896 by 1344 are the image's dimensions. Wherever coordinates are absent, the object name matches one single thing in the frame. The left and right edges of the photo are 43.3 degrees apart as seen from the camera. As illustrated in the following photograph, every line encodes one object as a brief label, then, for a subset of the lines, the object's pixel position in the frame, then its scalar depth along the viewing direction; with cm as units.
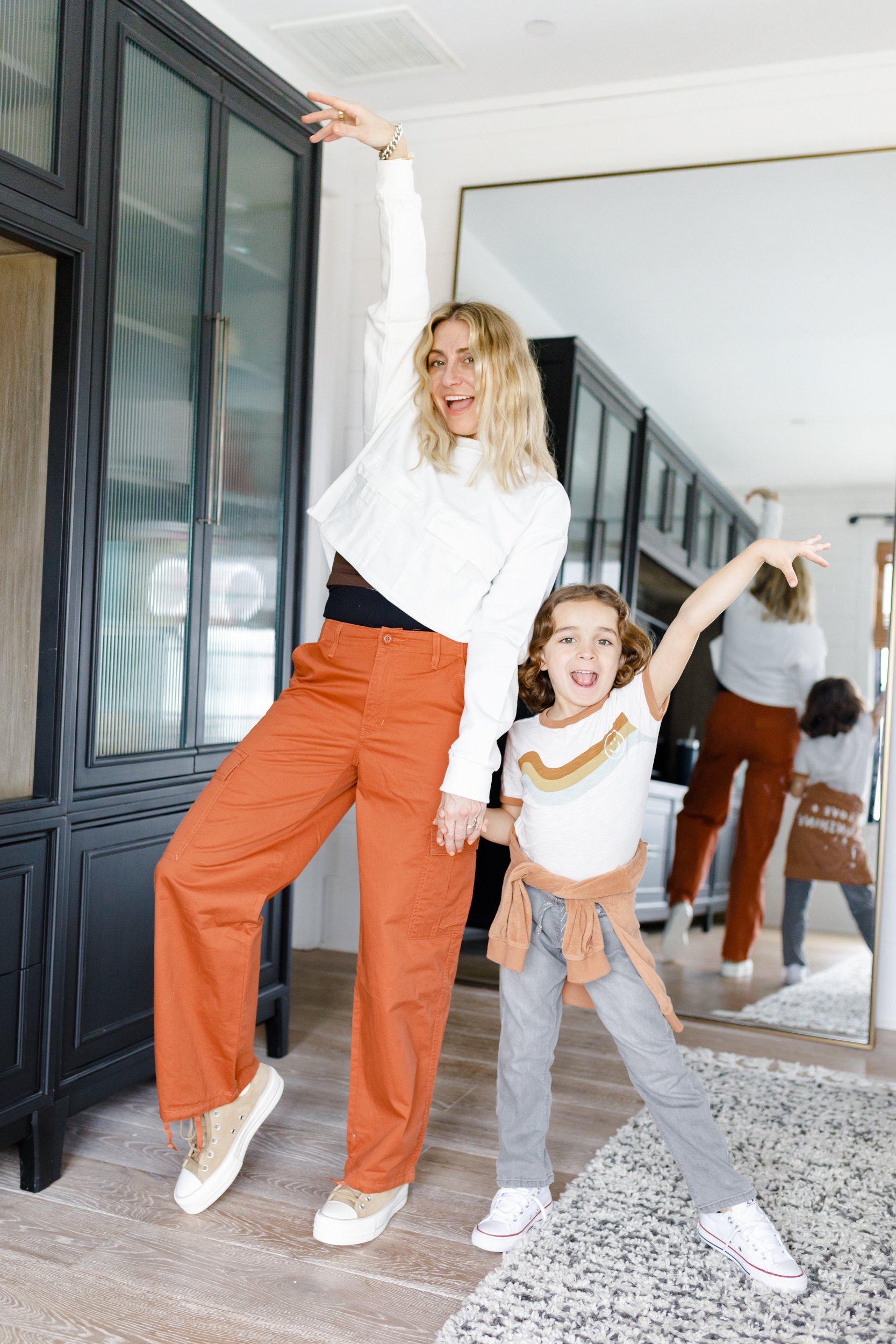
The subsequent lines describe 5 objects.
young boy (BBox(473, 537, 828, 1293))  169
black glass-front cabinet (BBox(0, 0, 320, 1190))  185
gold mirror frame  280
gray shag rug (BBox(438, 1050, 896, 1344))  150
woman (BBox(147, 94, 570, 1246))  171
